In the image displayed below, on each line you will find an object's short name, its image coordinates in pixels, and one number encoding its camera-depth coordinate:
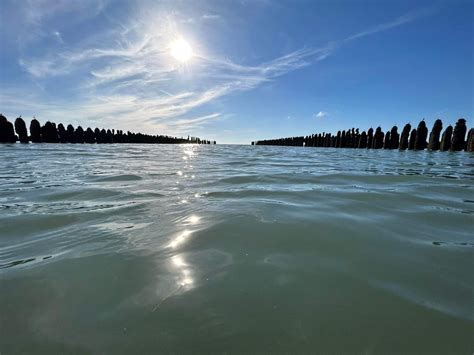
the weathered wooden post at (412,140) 22.19
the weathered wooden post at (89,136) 36.97
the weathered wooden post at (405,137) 22.32
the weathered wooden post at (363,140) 28.52
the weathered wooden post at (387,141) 24.87
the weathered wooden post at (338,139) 32.88
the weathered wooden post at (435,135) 19.33
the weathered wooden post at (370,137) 26.89
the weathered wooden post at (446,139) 18.42
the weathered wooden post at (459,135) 17.33
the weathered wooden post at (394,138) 24.20
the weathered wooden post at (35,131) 27.20
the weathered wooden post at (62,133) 31.39
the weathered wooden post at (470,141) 16.38
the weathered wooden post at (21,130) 25.78
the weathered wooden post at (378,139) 25.70
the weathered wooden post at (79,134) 34.22
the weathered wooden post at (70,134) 32.65
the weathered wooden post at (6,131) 24.16
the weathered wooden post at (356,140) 29.98
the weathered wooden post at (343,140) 32.20
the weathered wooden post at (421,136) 20.90
